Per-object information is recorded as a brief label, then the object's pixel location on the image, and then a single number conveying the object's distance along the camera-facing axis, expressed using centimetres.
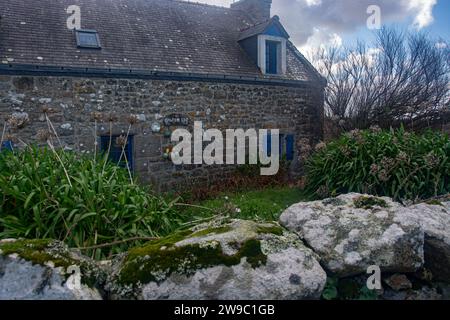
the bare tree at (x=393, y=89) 1301
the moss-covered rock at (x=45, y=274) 221
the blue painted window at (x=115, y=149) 1002
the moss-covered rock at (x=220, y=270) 231
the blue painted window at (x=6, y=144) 858
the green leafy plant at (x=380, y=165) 657
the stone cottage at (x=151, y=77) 909
